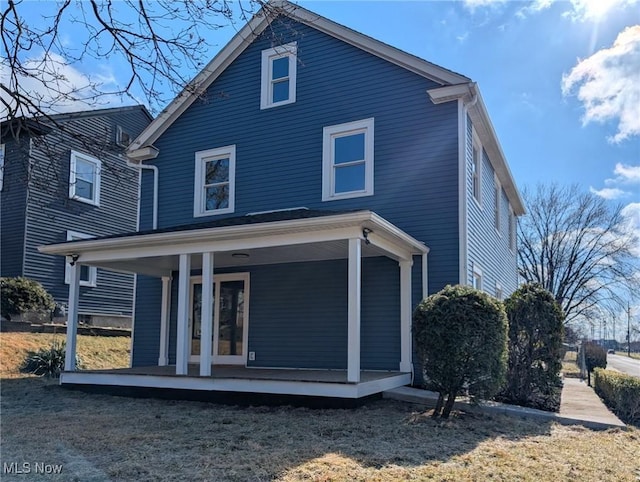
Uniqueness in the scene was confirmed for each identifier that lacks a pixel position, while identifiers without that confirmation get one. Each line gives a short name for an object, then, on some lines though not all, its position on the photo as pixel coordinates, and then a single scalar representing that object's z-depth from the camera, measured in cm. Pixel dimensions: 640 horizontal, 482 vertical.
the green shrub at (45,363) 1191
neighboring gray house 1609
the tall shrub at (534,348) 896
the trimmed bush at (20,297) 1402
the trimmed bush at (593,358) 1717
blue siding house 902
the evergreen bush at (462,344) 714
